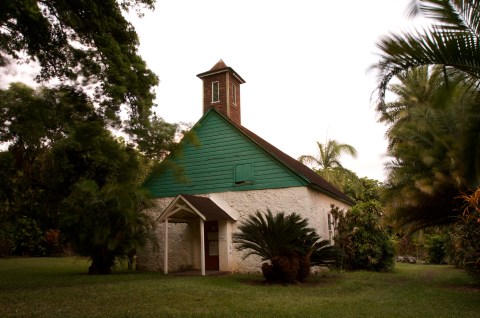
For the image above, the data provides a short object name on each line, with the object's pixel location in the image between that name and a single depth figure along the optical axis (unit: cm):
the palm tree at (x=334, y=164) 3136
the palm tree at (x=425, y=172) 1125
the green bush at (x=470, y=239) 871
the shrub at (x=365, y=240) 1612
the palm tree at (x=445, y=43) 538
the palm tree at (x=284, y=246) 1123
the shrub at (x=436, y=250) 2212
